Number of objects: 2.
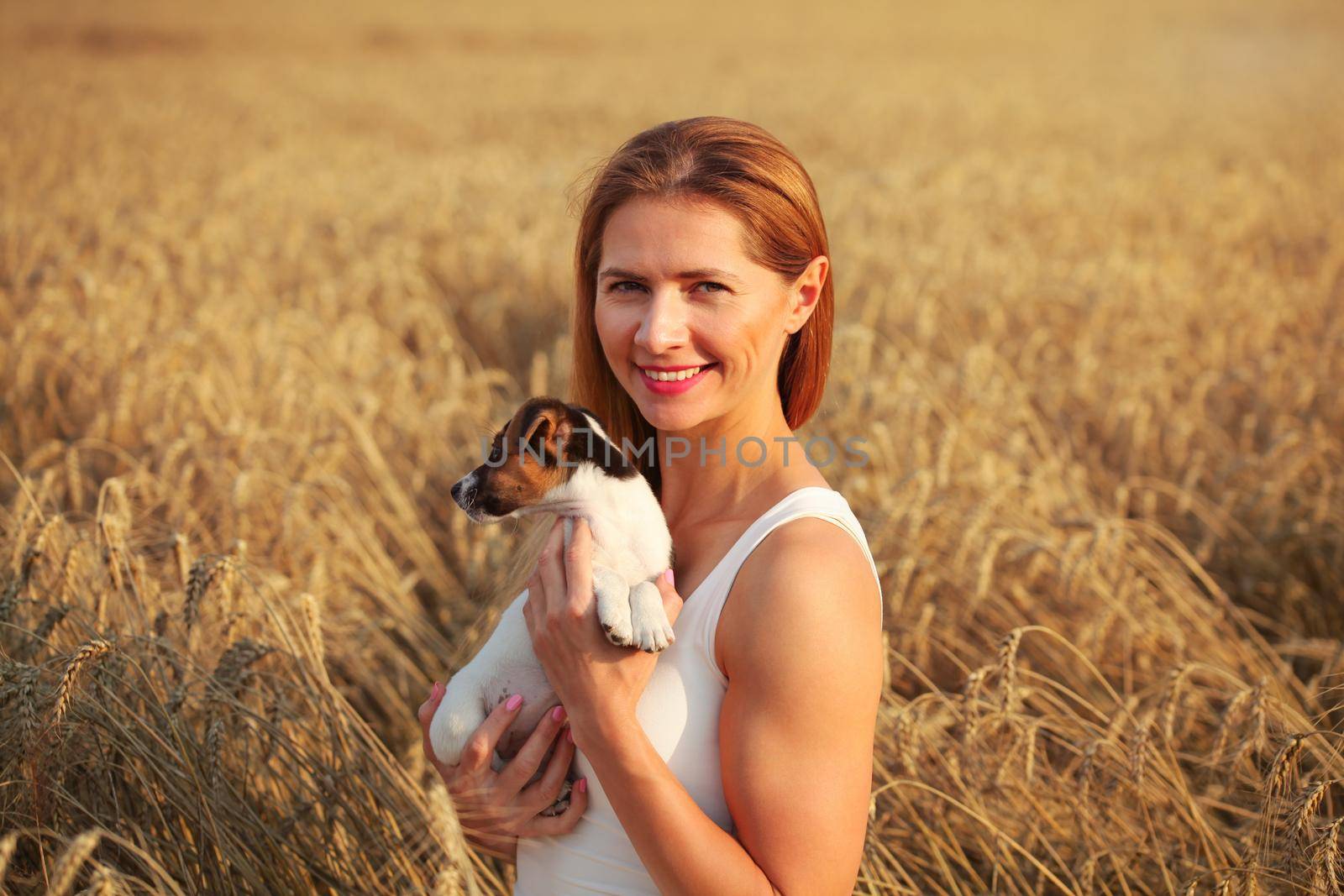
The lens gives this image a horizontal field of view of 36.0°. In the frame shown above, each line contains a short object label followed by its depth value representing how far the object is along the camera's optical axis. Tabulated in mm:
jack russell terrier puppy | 1383
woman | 1303
